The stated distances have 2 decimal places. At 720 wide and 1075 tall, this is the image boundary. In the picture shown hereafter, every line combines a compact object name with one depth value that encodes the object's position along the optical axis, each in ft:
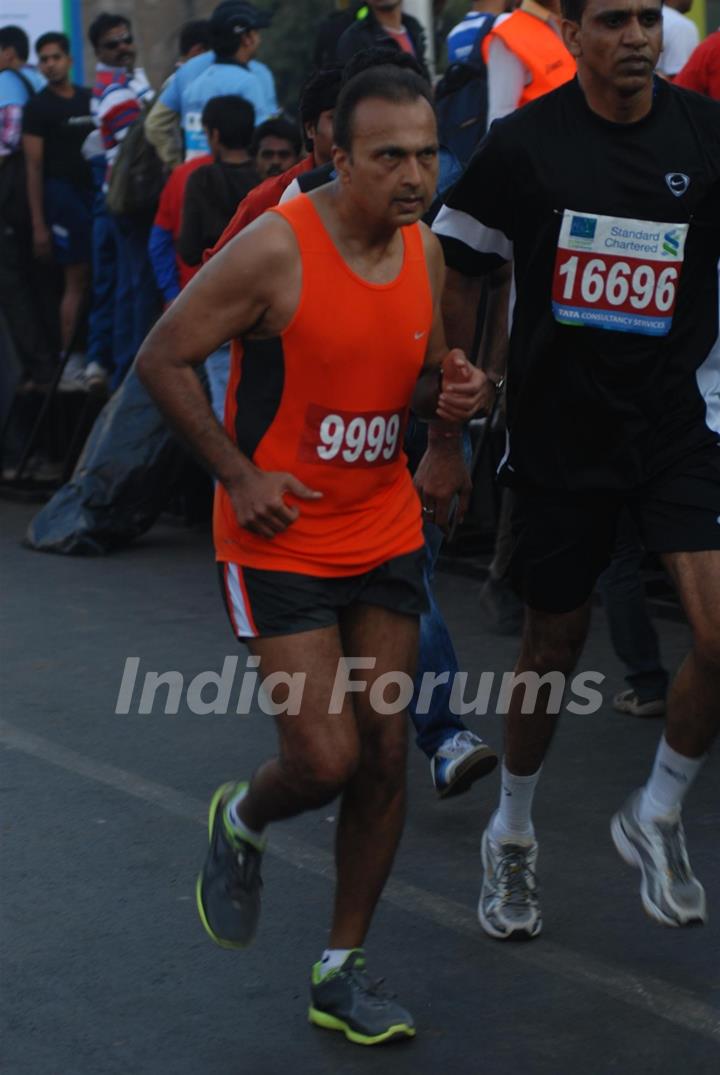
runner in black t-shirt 27.43
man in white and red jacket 71.05
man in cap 68.08
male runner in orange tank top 25.03
